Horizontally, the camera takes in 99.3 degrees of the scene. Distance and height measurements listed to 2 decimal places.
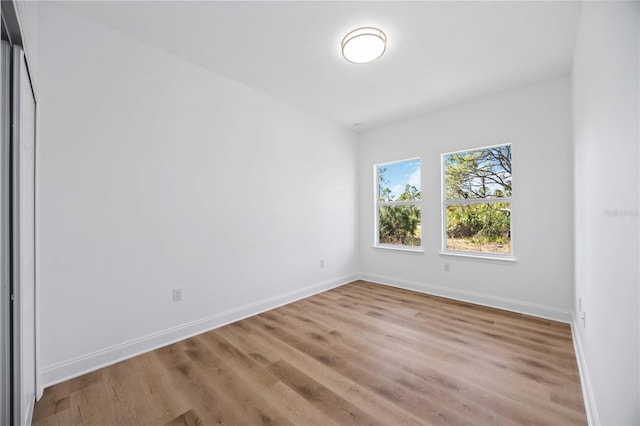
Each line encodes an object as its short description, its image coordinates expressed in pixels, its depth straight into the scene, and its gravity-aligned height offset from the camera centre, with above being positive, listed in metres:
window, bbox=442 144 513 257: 3.39 +0.15
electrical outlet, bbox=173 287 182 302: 2.55 -0.77
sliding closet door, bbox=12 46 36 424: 1.26 -0.12
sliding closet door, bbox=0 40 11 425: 1.18 -0.13
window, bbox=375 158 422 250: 4.21 +0.13
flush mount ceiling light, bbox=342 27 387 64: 2.20 +1.42
